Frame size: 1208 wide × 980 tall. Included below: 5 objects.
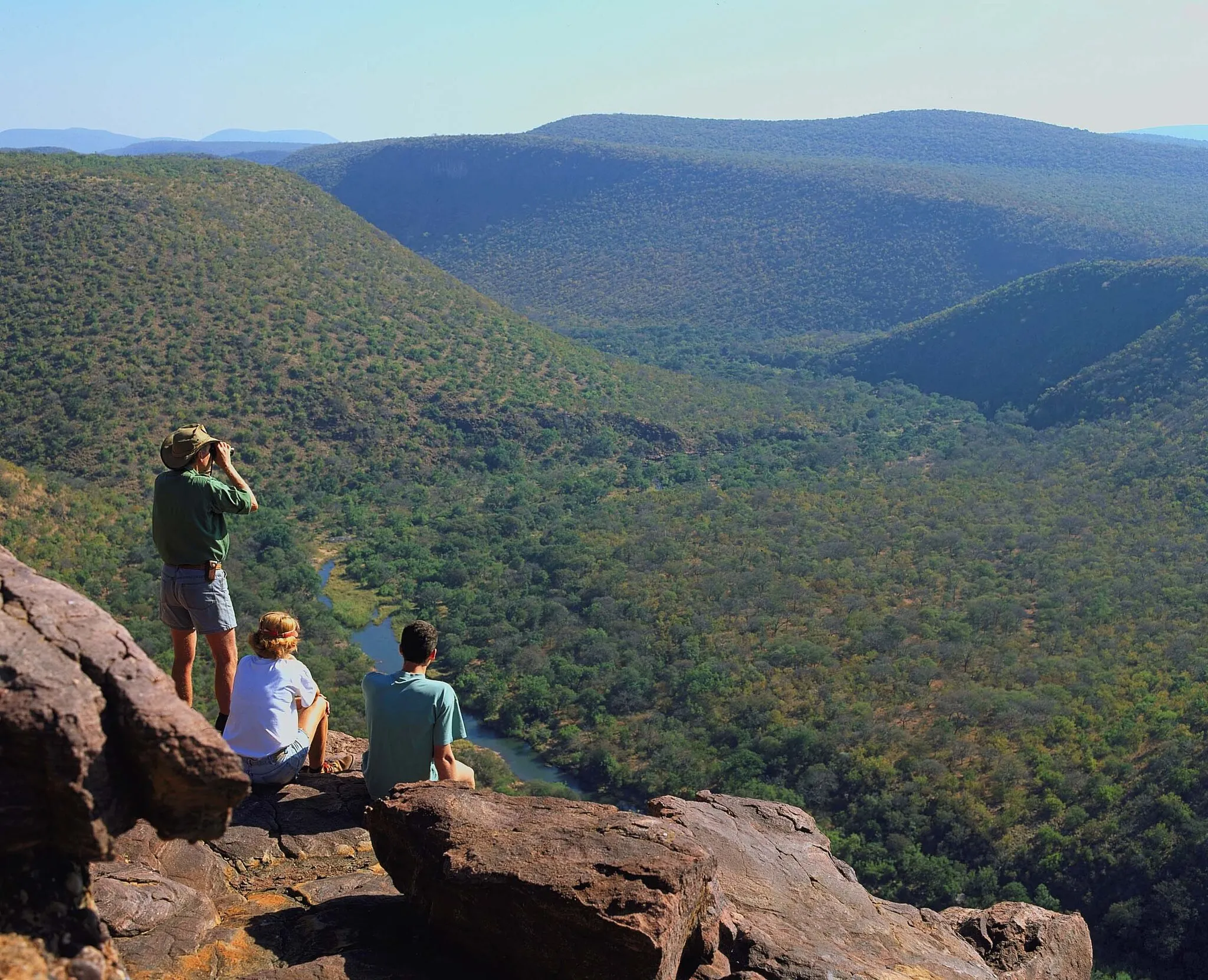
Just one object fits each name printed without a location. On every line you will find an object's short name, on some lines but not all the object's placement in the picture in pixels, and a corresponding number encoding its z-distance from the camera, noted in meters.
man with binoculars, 6.77
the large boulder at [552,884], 5.00
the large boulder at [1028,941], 7.30
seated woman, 6.69
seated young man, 6.54
